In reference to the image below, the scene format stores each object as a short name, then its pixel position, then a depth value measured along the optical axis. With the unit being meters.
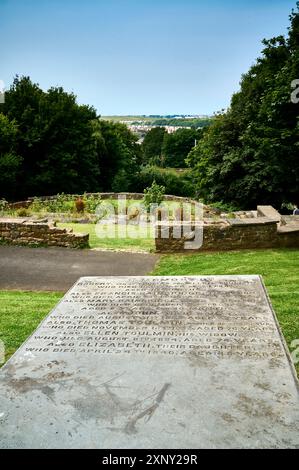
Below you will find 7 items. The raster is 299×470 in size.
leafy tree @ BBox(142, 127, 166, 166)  80.50
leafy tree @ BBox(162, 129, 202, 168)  70.56
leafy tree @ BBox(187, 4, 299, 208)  11.16
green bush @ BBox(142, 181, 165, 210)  22.45
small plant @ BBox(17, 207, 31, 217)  18.73
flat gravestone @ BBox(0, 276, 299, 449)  2.55
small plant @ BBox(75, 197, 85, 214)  21.06
